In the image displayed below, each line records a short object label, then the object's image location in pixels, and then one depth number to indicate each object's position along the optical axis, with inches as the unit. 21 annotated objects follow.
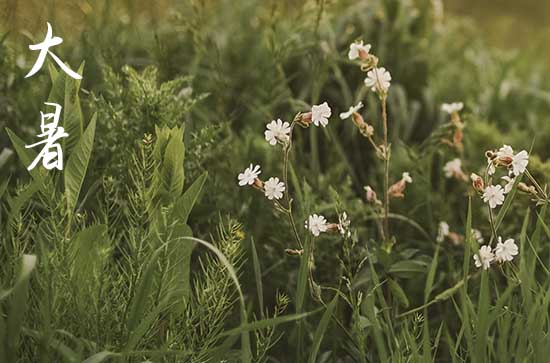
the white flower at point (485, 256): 65.5
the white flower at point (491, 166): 66.3
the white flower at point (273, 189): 65.4
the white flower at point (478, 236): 70.7
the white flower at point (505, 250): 65.7
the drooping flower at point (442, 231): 74.1
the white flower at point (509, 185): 66.4
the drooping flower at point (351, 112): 67.9
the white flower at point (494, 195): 65.5
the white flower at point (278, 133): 65.4
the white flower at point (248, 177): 65.0
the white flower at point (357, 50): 68.6
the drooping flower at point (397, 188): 71.5
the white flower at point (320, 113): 65.0
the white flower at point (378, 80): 68.6
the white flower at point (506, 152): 66.2
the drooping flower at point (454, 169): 77.0
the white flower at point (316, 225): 65.4
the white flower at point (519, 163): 65.0
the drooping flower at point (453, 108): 75.3
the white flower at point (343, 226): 65.7
